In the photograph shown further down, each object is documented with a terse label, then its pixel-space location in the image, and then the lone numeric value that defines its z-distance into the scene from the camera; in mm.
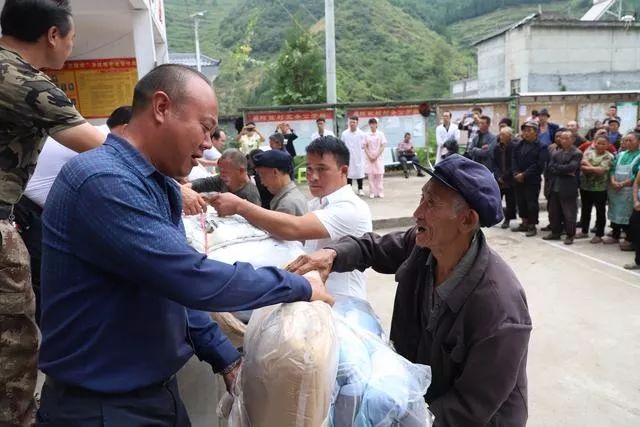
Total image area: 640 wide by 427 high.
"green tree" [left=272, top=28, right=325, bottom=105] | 28266
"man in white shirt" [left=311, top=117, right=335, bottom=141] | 12453
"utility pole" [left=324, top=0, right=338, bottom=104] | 14469
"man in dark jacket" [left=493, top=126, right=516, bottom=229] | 8727
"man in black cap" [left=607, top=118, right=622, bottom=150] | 9773
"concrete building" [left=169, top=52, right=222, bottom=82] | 39594
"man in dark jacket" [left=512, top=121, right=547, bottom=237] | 8188
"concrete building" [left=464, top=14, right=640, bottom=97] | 29578
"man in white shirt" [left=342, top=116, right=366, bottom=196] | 12289
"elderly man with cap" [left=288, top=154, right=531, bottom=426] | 1647
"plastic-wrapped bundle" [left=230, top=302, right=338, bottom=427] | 1298
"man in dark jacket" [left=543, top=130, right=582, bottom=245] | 7504
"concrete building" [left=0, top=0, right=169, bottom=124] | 5316
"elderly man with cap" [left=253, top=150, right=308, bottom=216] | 3488
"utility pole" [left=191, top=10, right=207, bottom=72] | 28359
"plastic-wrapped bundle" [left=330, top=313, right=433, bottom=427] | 1407
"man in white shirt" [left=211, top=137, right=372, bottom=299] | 2492
